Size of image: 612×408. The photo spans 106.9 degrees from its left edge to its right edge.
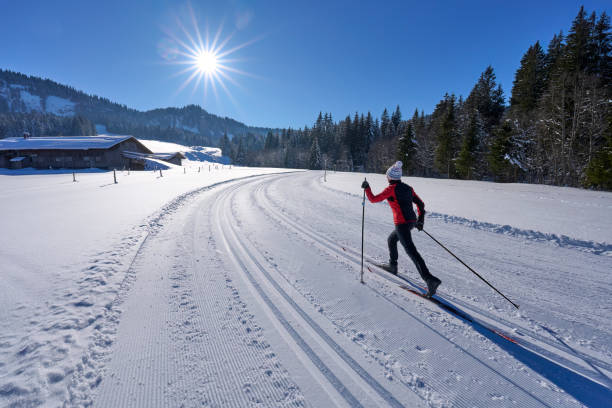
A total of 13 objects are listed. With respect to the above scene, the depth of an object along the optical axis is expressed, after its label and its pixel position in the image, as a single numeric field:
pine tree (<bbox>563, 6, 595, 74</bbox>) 24.44
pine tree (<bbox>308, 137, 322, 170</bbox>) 65.06
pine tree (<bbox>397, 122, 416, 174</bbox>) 40.31
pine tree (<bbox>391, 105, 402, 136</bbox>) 67.75
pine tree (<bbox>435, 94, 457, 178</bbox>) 34.66
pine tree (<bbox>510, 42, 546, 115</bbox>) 30.06
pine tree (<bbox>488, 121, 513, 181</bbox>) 26.83
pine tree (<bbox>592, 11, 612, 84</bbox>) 23.56
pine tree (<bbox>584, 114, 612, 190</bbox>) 17.42
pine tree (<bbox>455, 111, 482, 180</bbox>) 31.06
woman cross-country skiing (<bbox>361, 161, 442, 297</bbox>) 3.89
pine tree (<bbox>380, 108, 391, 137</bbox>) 67.66
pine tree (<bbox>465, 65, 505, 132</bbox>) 34.97
